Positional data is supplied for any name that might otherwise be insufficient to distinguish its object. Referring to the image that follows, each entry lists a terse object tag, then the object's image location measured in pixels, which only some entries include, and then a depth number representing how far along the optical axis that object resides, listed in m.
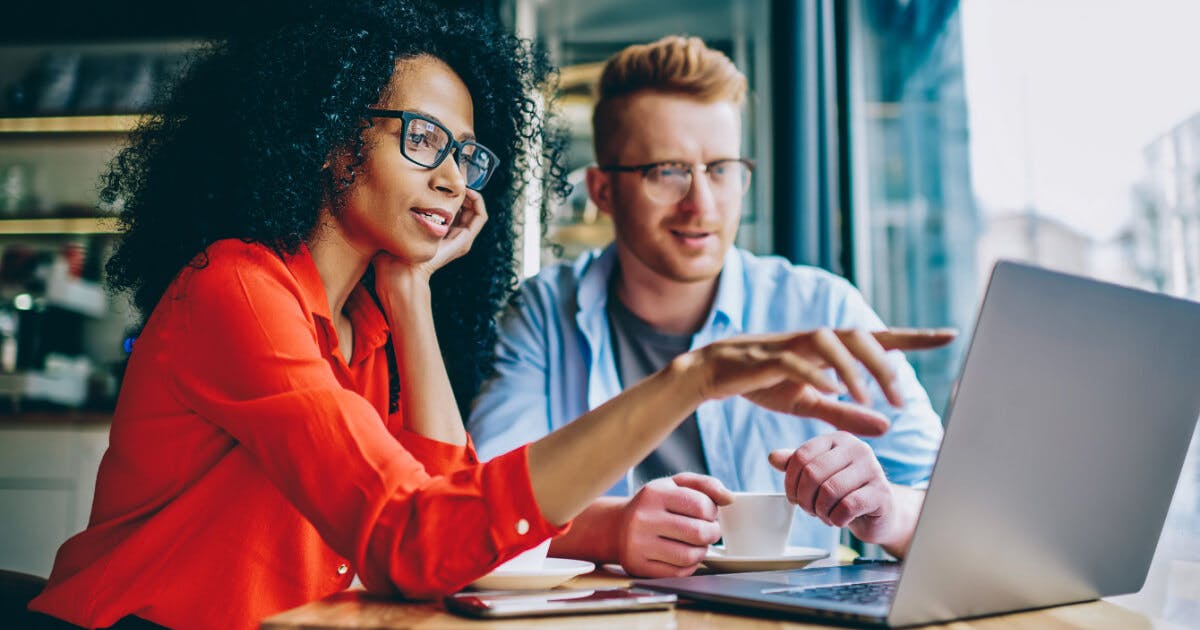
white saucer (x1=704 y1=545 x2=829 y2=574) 0.98
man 1.57
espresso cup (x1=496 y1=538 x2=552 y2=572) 0.83
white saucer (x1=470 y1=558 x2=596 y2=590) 0.81
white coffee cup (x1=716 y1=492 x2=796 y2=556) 0.99
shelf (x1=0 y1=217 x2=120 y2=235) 3.63
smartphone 0.69
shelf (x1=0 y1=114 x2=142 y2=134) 3.70
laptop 0.62
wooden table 0.66
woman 0.76
